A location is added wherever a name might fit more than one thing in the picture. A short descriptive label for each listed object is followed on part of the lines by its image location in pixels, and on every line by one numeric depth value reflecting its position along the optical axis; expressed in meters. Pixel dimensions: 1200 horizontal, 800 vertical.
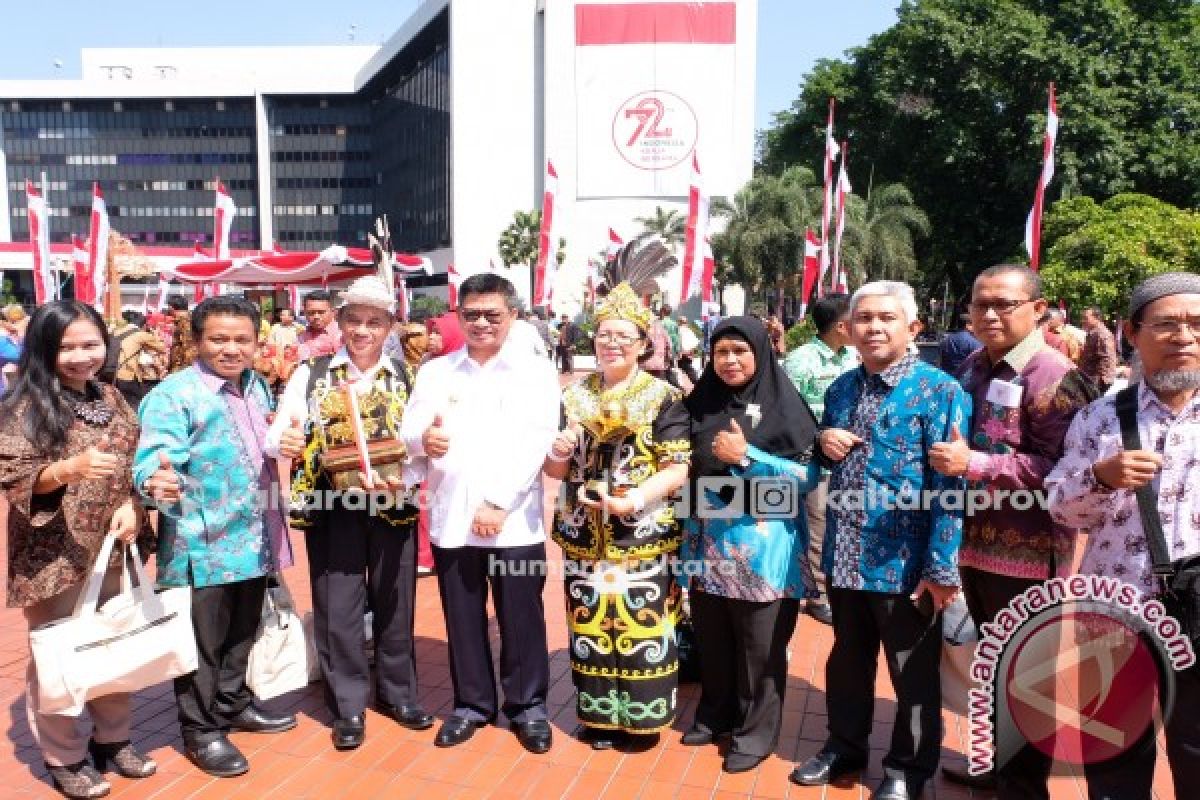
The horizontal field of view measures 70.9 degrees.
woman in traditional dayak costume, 3.12
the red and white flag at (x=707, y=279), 11.54
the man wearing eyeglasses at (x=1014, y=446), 2.71
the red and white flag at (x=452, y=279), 12.50
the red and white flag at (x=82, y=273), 10.67
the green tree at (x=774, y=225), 30.17
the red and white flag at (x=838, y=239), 15.50
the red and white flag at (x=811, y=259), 13.76
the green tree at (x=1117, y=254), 13.85
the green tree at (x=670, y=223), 40.75
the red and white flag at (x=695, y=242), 10.46
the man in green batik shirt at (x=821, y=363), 4.77
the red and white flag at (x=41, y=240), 11.45
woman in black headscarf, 3.03
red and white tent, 13.59
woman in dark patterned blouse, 2.77
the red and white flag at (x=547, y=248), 9.71
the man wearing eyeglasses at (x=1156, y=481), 2.25
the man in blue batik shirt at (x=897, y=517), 2.78
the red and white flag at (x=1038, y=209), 9.19
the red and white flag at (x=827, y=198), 15.57
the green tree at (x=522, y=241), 47.28
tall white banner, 42.16
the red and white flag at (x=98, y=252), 9.56
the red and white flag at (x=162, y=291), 15.95
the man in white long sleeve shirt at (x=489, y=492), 3.29
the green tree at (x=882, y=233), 26.47
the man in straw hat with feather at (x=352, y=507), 3.30
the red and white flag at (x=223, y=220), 11.50
